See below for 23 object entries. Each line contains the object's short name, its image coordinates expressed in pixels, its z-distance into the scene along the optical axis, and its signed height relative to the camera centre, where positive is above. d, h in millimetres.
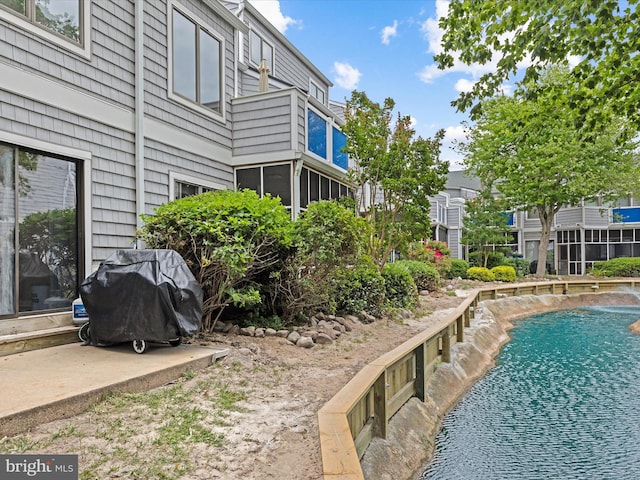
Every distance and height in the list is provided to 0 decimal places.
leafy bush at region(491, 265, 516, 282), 19266 -1264
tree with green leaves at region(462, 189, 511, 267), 21688 +934
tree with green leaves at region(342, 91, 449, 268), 10344 +1708
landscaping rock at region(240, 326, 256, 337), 6352 -1216
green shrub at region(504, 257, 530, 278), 22250 -1034
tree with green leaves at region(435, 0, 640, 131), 4285 +2070
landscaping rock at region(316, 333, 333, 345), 6475 -1348
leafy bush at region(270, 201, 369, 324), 6504 -164
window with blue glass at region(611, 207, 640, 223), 24641 +1577
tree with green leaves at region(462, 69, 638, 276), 19609 +3516
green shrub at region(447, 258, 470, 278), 20250 -1144
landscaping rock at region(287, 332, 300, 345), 6277 -1282
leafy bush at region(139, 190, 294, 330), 5652 +109
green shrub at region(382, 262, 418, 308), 9914 -966
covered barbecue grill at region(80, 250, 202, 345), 4879 -598
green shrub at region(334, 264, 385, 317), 8422 -916
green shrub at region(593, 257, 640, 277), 21562 -1149
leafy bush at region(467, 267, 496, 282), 19094 -1281
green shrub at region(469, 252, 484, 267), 22609 -750
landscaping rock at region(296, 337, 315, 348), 6137 -1323
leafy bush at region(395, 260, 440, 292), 14062 -963
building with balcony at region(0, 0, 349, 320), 5352 +1809
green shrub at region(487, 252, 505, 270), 22422 -777
